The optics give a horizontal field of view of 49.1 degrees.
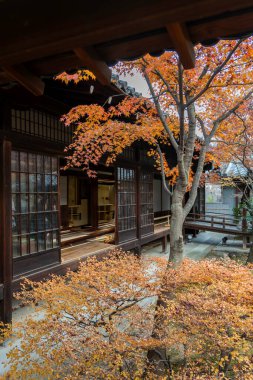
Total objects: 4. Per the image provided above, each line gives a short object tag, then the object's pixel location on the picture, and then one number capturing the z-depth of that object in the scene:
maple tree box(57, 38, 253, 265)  4.23
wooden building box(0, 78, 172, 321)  4.94
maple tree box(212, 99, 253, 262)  9.09
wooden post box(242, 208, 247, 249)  13.21
